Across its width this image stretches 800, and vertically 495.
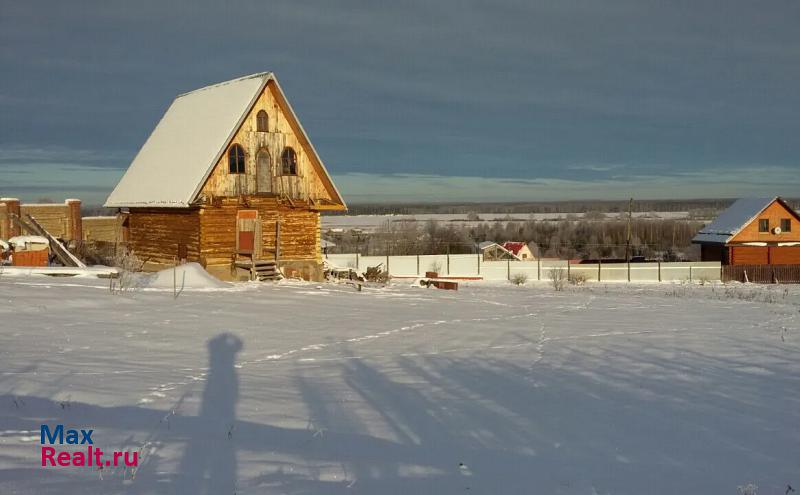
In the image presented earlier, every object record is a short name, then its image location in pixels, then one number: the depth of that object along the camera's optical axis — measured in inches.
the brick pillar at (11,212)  1079.6
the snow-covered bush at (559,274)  1502.2
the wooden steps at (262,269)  949.2
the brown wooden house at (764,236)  1749.5
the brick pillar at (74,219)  1378.0
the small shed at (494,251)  2268.7
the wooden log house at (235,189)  927.7
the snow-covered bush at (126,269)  688.4
